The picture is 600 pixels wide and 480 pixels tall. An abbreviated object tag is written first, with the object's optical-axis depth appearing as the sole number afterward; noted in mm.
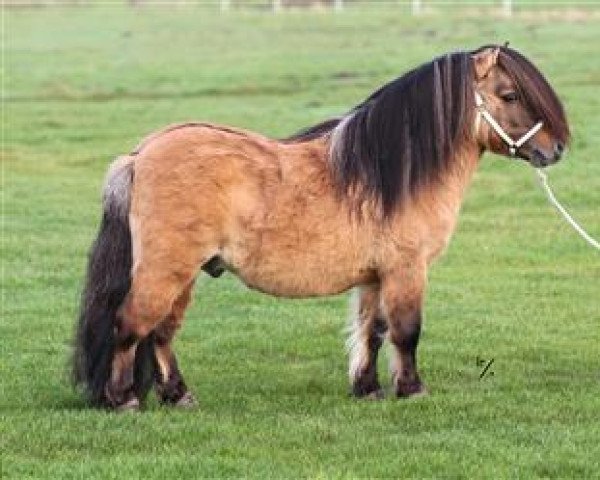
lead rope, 18453
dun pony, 16844
